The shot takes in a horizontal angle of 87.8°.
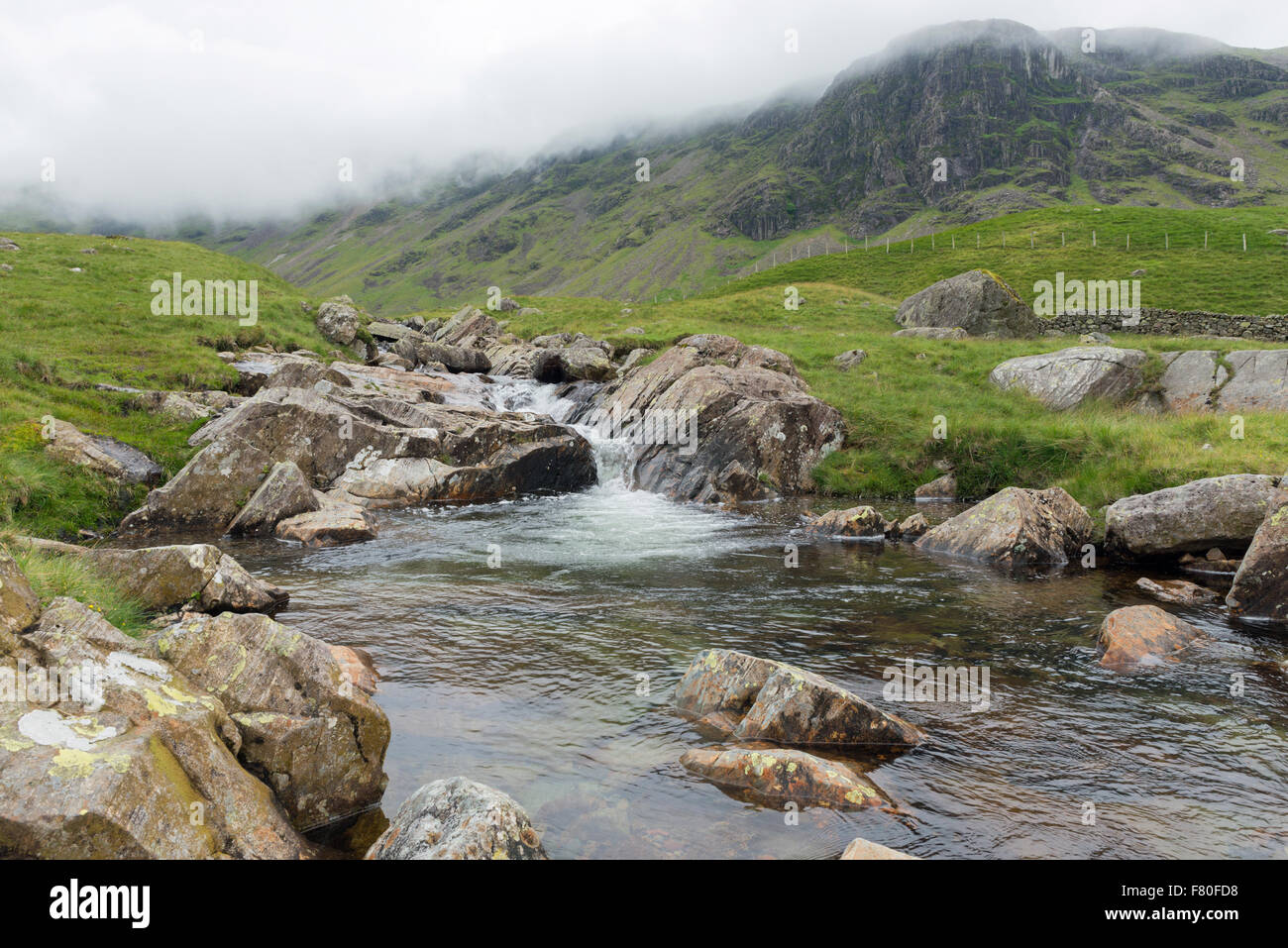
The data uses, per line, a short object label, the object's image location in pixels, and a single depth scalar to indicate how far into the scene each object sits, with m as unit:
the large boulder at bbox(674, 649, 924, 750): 8.56
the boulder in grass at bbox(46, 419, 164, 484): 20.66
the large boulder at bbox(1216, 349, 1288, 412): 26.73
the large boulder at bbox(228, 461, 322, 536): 20.28
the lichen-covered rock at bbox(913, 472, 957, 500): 26.69
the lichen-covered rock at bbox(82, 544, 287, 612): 10.92
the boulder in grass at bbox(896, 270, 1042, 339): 49.06
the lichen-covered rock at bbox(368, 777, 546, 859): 5.55
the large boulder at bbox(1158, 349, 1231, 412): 28.92
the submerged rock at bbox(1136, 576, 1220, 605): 14.30
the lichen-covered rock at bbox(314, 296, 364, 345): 44.56
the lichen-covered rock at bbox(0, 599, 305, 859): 4.87
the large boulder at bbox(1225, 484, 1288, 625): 12.91
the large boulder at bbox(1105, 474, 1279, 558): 15.74
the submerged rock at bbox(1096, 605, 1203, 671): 11.12
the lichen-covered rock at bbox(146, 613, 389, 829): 6.90
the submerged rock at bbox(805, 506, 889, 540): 21.28
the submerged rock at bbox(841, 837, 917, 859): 5.93
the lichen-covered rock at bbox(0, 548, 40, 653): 6.33
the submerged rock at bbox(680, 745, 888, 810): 7.30
